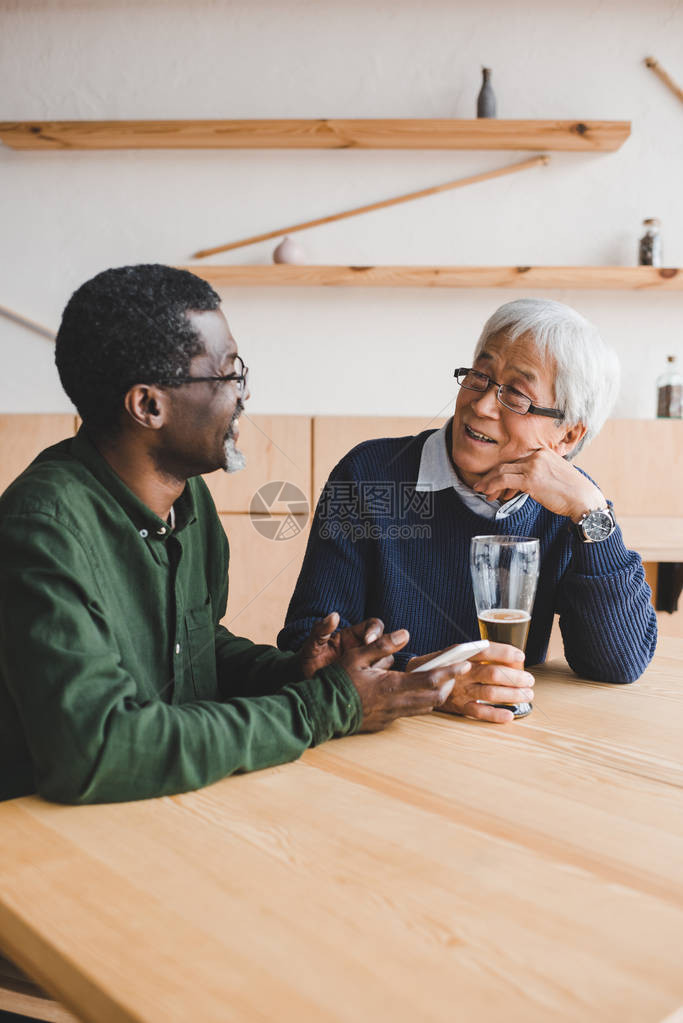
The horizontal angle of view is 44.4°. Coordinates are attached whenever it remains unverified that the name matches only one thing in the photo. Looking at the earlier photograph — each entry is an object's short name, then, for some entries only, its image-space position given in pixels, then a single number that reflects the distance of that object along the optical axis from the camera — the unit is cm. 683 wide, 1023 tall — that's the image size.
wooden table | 51
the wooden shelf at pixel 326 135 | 316
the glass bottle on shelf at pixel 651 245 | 324
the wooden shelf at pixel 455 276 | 320
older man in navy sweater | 135
